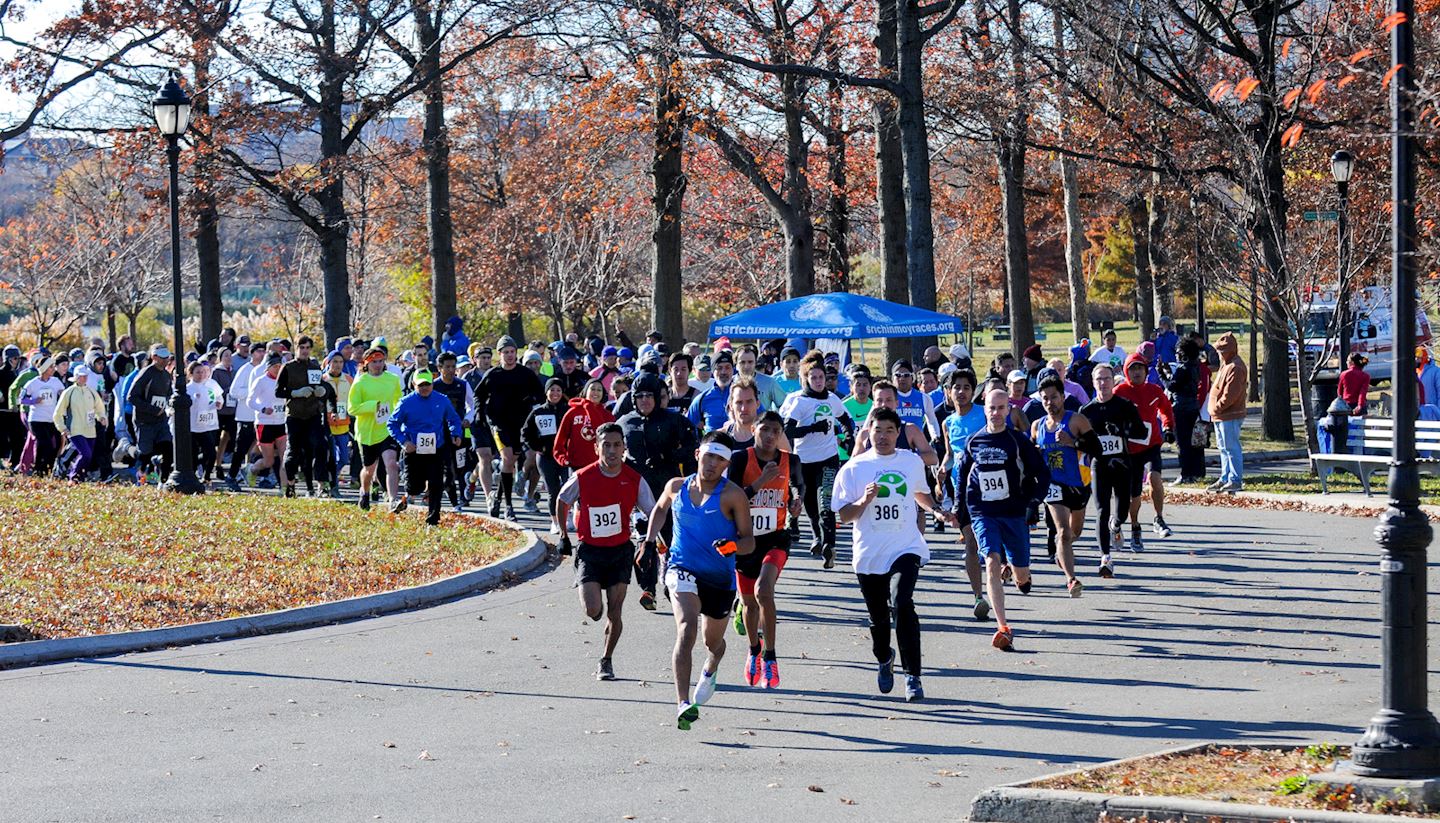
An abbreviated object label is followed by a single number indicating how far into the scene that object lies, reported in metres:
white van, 40.38
